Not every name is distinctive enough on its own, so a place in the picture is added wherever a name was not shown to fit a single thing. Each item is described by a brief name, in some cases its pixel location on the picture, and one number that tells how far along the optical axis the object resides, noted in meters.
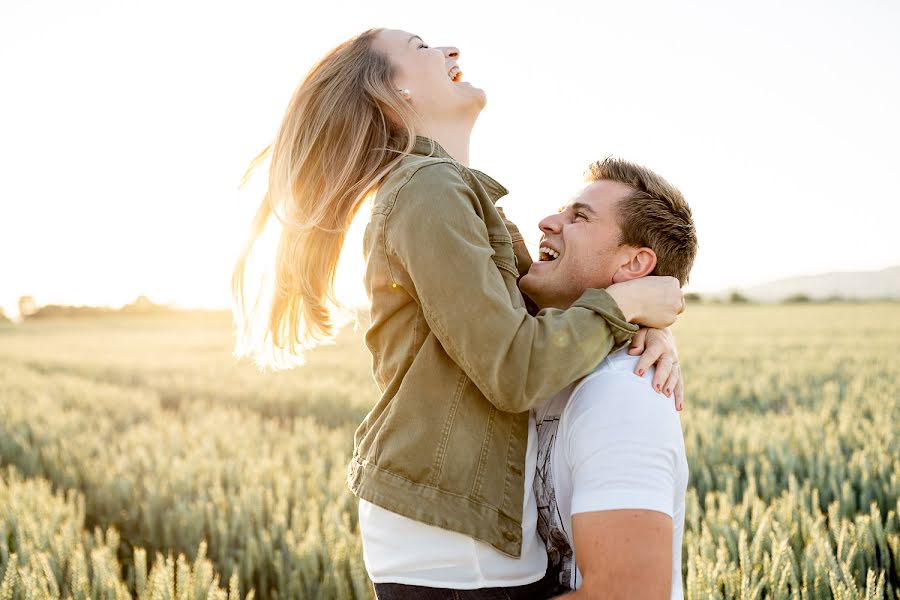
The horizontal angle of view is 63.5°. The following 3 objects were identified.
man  1.36
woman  1.44
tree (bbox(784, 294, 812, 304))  46.67
